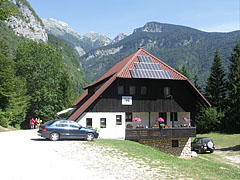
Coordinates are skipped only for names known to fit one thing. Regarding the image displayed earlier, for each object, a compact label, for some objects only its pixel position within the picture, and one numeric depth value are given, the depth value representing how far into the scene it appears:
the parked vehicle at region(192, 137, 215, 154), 30.94
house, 26.28
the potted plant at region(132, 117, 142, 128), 26.36
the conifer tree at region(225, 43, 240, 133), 50.33
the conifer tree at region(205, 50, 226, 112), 56.59
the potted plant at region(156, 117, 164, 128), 26.88
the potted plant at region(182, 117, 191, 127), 29.05
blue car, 19.95
